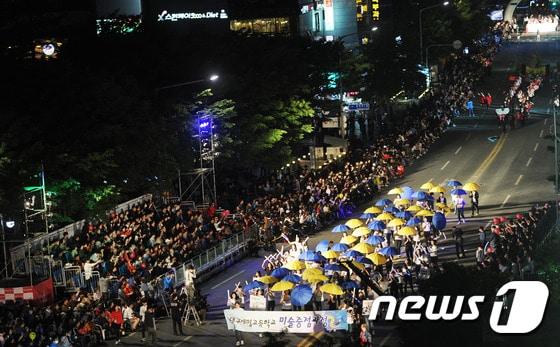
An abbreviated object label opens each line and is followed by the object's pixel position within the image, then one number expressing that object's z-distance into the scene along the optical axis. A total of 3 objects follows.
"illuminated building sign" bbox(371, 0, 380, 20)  113.75
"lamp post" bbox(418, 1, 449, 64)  97.38
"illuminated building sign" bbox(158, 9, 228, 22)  92.50
